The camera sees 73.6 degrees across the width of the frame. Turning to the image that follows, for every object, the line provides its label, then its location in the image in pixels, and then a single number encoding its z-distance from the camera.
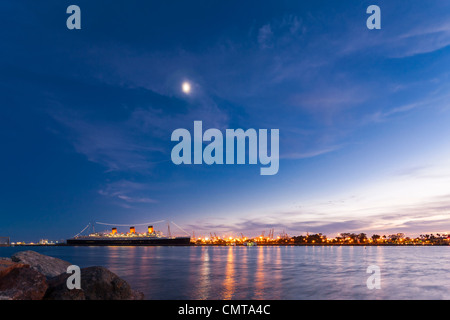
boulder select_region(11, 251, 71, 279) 21.81
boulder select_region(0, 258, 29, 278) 16.11
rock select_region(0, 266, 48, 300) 15.40
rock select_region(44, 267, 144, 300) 16.59
